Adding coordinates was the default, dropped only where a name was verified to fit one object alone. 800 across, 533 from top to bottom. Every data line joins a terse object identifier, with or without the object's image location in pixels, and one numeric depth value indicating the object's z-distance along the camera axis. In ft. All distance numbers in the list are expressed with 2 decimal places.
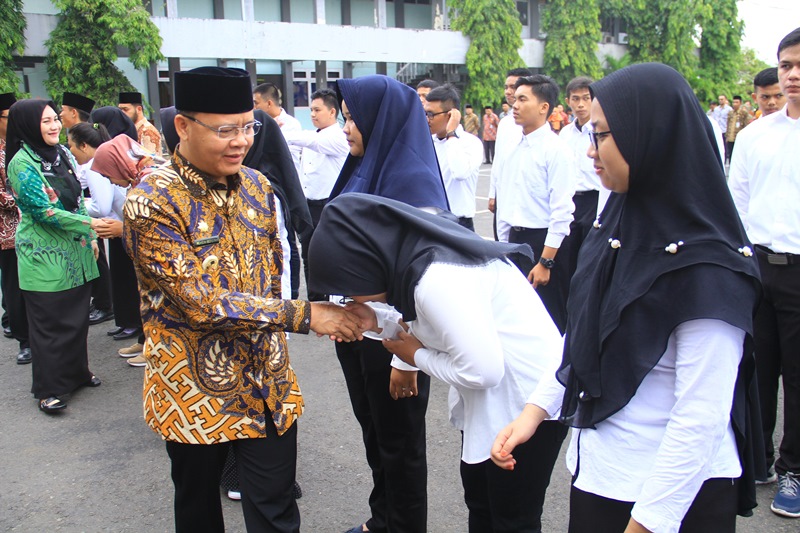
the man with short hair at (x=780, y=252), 10.52
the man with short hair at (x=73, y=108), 21.88
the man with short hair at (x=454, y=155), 18.19
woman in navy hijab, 8.77
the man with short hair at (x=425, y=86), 24.04
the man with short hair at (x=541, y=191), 15.88
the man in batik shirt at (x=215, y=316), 7.08
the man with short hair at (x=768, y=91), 16.46
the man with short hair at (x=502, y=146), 17.28
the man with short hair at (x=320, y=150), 20.85
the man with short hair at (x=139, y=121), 26.71
